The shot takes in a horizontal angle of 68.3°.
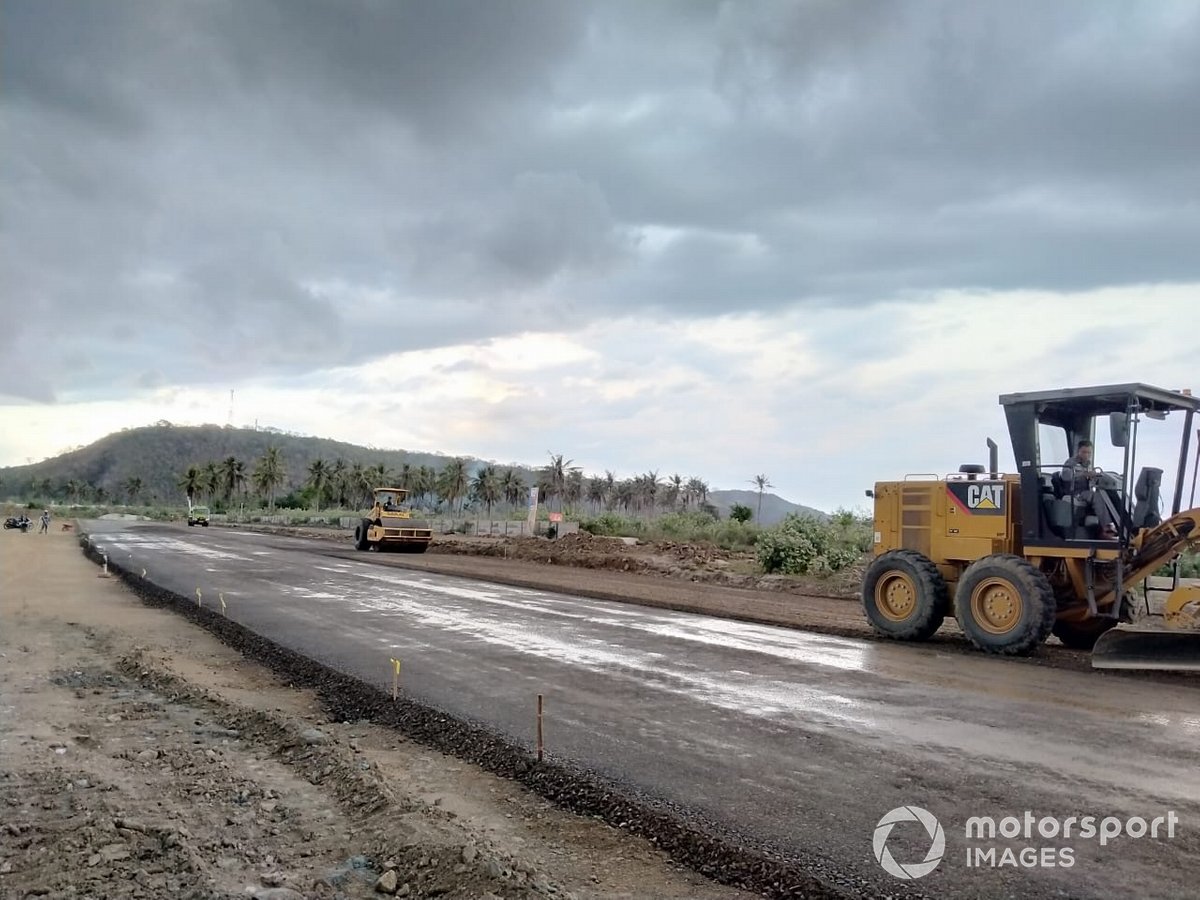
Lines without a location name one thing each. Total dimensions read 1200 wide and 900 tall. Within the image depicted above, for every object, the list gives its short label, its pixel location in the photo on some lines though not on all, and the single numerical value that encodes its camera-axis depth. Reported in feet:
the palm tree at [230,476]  474.08
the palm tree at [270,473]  449.48
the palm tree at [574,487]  404.16
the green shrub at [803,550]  78.79
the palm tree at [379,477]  435.53
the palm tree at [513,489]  410.93
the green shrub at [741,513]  167.78
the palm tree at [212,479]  488.85
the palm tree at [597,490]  439.22
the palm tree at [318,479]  454.56
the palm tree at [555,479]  358.02
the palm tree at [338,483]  459.73
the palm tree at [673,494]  437.17
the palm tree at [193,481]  474.49
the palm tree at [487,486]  398.01
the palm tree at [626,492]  437.58
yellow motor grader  33.83
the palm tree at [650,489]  431.47
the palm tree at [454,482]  373.61
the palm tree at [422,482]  447.96
